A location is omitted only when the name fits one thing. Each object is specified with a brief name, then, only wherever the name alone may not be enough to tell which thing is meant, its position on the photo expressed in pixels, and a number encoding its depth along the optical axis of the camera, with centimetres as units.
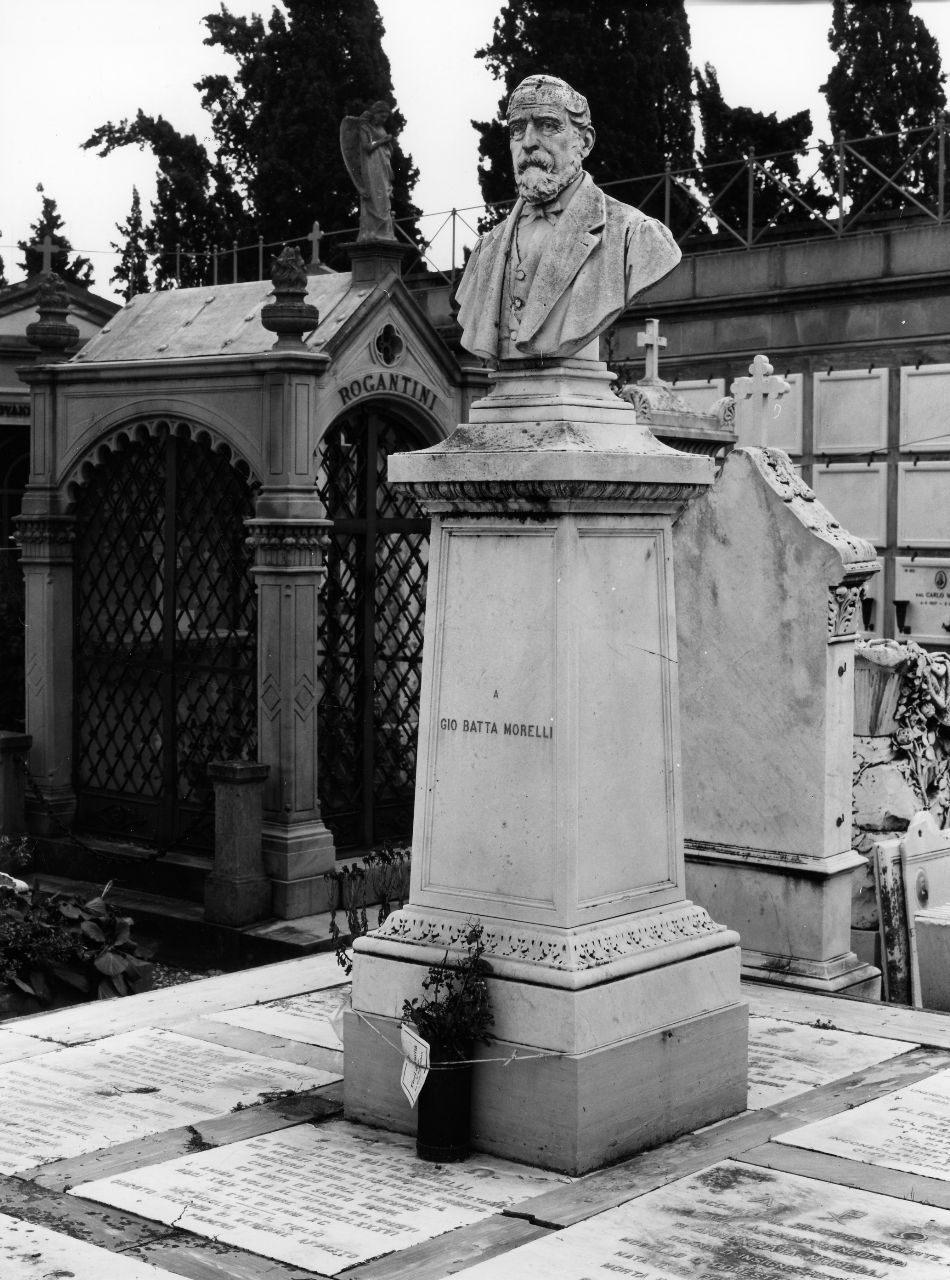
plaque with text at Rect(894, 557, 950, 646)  1739
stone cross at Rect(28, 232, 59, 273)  1465
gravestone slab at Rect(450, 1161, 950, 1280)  501
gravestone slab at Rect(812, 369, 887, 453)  1759
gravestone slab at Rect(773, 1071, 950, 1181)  589
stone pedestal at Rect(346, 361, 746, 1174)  595
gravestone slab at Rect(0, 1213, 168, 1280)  496
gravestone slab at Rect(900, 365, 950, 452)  1705
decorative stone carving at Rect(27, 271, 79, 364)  1237
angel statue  1184
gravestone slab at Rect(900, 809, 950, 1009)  898
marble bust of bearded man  627
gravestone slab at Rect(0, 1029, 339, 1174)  609
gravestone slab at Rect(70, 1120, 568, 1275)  521
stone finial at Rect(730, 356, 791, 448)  972
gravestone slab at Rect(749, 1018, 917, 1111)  671
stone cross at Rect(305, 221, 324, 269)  1622
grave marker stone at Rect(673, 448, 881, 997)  825
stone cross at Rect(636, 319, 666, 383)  1303
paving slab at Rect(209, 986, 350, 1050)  737
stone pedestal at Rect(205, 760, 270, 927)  1070
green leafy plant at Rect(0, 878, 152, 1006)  873
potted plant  590
